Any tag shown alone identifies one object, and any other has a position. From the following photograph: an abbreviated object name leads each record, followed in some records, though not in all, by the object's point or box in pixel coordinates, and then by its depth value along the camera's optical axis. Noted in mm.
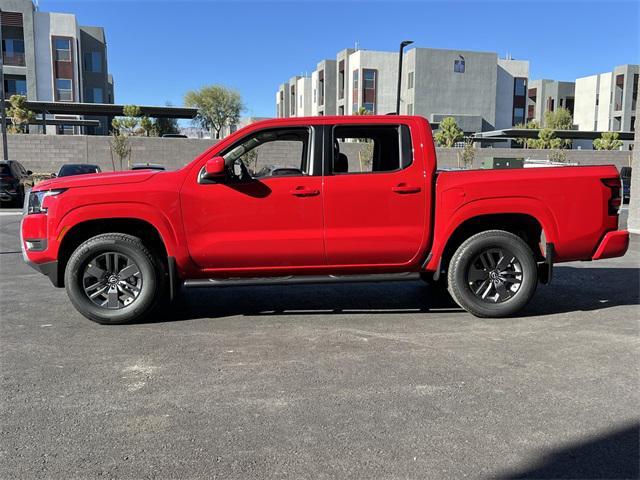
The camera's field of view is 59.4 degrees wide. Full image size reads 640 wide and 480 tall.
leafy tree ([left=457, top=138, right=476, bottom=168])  36969
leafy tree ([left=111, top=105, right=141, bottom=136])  38656
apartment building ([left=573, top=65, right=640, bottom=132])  63881
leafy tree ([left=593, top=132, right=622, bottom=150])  44656
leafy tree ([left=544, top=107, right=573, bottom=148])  61250
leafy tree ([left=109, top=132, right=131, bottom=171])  33438
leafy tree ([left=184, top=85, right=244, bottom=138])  75812
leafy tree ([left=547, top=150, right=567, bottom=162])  39188
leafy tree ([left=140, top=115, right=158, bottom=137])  40281
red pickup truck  5484
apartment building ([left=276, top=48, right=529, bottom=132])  55750
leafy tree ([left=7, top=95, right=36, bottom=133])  35612
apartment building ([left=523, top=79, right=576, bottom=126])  74125
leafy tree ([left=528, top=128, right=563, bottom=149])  43250
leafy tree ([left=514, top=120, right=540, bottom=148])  48688
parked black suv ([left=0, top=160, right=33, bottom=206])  18828
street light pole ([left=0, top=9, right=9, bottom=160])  26531
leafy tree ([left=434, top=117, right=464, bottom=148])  42781
